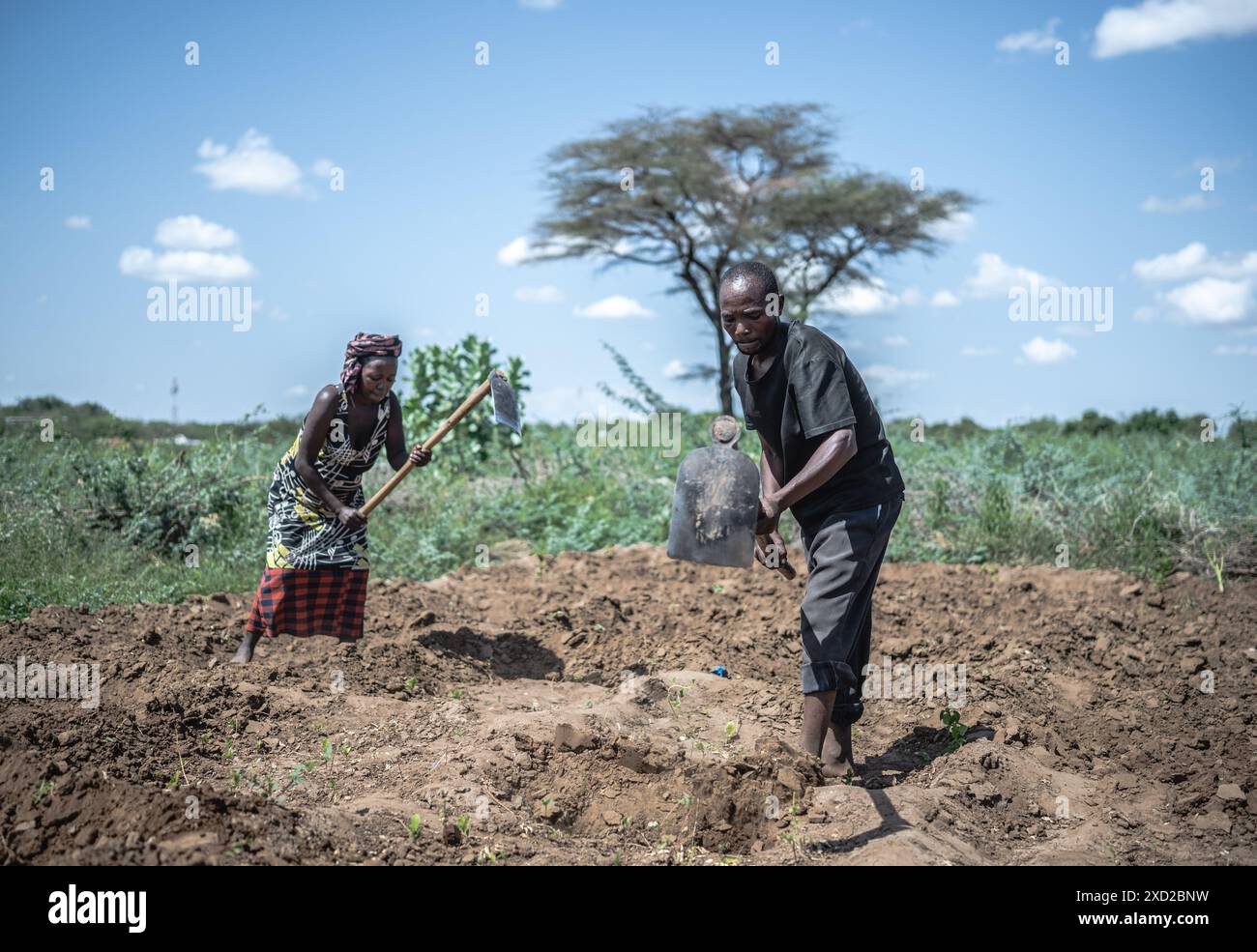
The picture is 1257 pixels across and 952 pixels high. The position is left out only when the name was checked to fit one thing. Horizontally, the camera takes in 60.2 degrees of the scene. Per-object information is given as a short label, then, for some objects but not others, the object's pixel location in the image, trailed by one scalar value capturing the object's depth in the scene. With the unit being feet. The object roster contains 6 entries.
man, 11.79
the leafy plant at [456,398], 40.06
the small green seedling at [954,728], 14.84
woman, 17.30
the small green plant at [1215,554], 24.76
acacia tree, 81.35
